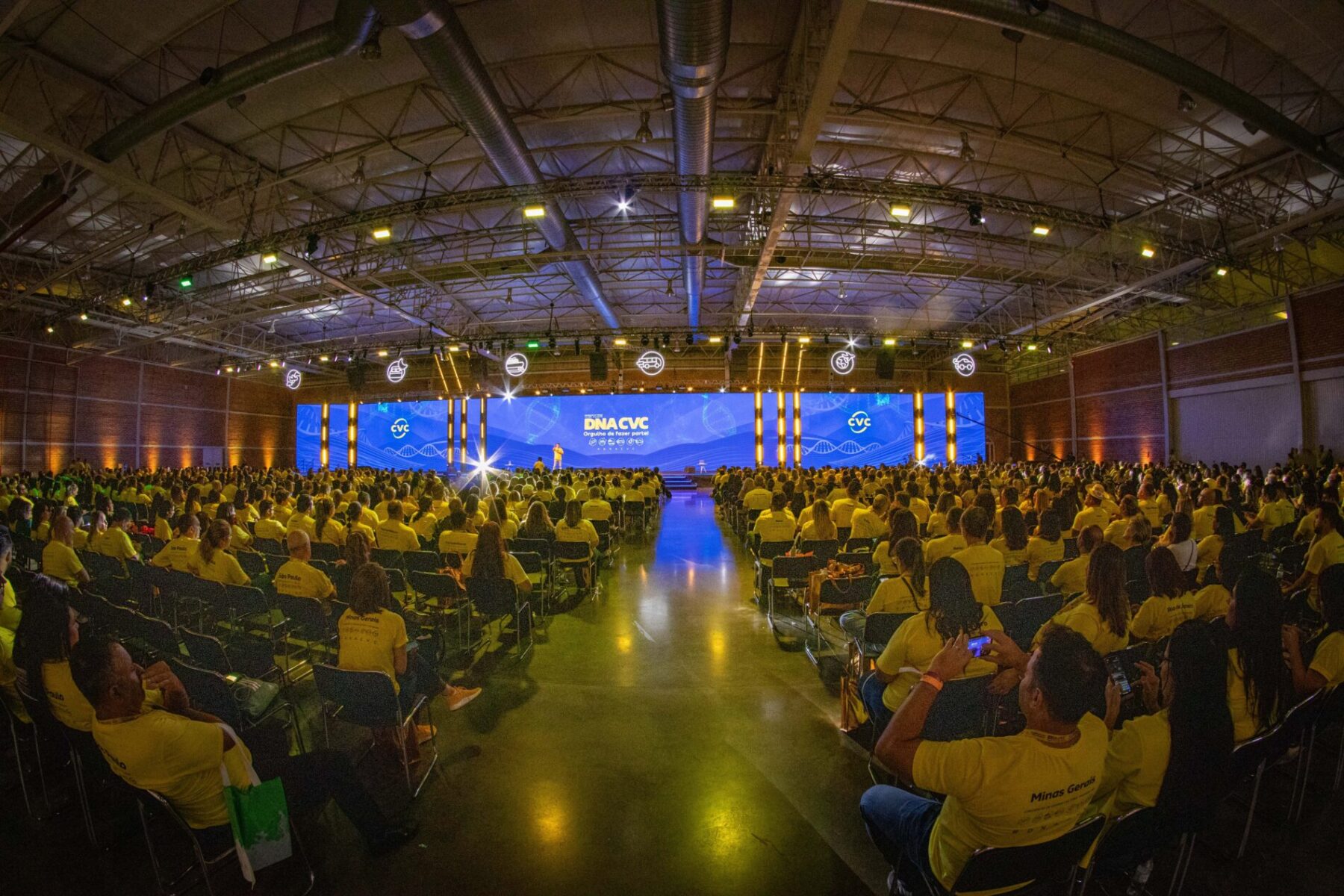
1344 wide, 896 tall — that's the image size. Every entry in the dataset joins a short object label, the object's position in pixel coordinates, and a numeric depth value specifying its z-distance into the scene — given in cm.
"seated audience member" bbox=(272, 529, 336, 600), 475
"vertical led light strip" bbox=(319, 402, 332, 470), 2998
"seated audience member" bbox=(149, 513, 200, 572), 545
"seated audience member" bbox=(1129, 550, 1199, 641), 345
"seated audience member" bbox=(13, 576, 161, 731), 268
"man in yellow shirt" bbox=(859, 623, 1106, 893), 178
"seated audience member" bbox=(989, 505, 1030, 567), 519
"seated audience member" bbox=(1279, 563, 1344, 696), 280
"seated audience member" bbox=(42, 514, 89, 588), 525
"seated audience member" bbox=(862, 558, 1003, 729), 289
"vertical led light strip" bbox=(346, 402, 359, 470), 2953
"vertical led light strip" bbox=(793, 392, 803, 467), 2727
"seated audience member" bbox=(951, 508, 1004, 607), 437
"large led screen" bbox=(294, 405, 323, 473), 3017
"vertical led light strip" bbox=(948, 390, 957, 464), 2781
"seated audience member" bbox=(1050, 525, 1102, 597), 459
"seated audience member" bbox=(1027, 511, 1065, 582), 570
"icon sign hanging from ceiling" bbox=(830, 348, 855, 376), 1780
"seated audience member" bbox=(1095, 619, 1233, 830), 211
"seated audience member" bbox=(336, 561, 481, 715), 343
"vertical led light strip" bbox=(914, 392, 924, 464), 2747
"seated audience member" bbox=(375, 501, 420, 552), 689
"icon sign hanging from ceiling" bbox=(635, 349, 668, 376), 1678
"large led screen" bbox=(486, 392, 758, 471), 2698
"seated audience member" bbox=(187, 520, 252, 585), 512
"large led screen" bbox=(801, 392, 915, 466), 2727
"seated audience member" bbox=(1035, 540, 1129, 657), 320
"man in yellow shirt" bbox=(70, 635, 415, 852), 219
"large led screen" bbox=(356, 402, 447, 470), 2848
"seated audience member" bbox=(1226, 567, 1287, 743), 260
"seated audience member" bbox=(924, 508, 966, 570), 498
